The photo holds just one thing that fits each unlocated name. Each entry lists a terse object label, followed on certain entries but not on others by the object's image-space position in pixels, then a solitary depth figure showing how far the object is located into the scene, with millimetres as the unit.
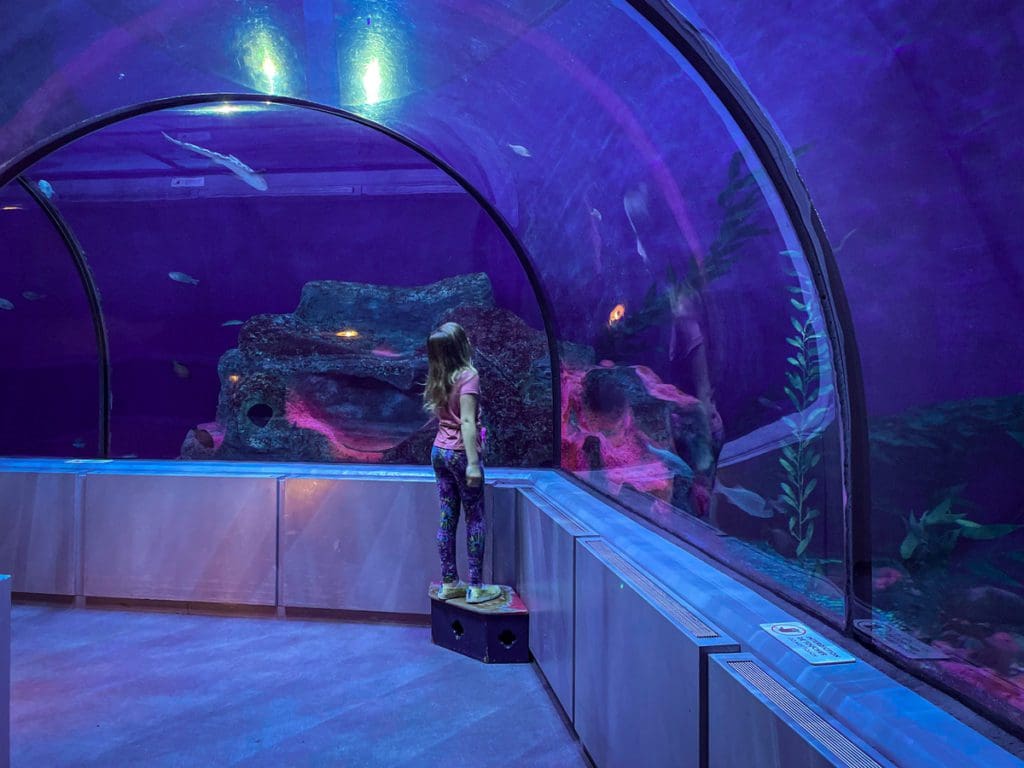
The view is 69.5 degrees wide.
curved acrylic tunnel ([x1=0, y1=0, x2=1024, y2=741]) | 1832
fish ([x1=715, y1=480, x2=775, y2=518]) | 2760
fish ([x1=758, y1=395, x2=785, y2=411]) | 2698
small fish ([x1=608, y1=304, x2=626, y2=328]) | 4512
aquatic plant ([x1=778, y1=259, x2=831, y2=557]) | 2379
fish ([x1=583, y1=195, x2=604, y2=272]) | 4586
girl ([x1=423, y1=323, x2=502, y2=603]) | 4605
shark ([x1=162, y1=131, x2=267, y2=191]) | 7141
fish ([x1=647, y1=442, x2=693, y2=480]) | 3513
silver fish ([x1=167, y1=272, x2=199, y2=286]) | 7484
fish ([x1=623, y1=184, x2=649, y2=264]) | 3814
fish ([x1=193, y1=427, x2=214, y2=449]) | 7305
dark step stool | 4531
